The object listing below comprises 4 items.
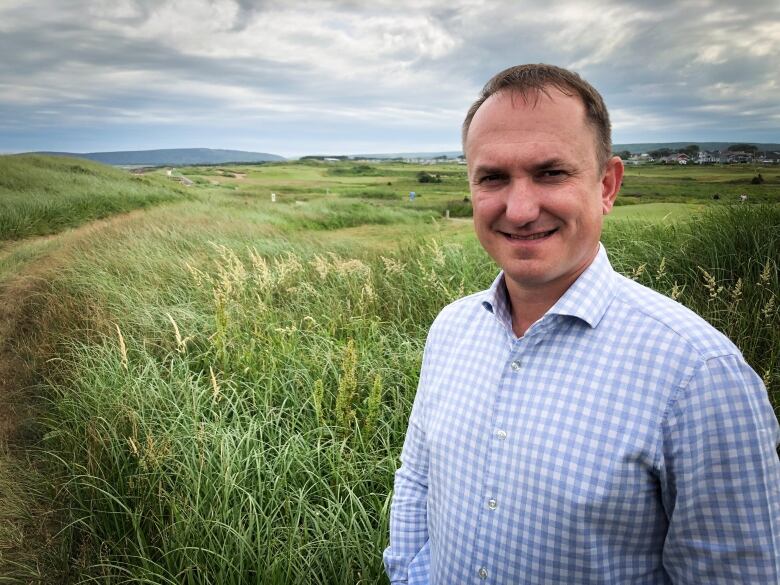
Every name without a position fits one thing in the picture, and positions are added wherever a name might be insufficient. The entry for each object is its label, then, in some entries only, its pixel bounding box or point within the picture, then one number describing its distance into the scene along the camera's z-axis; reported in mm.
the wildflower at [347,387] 2904
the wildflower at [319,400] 2914
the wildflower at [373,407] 2789
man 1001
